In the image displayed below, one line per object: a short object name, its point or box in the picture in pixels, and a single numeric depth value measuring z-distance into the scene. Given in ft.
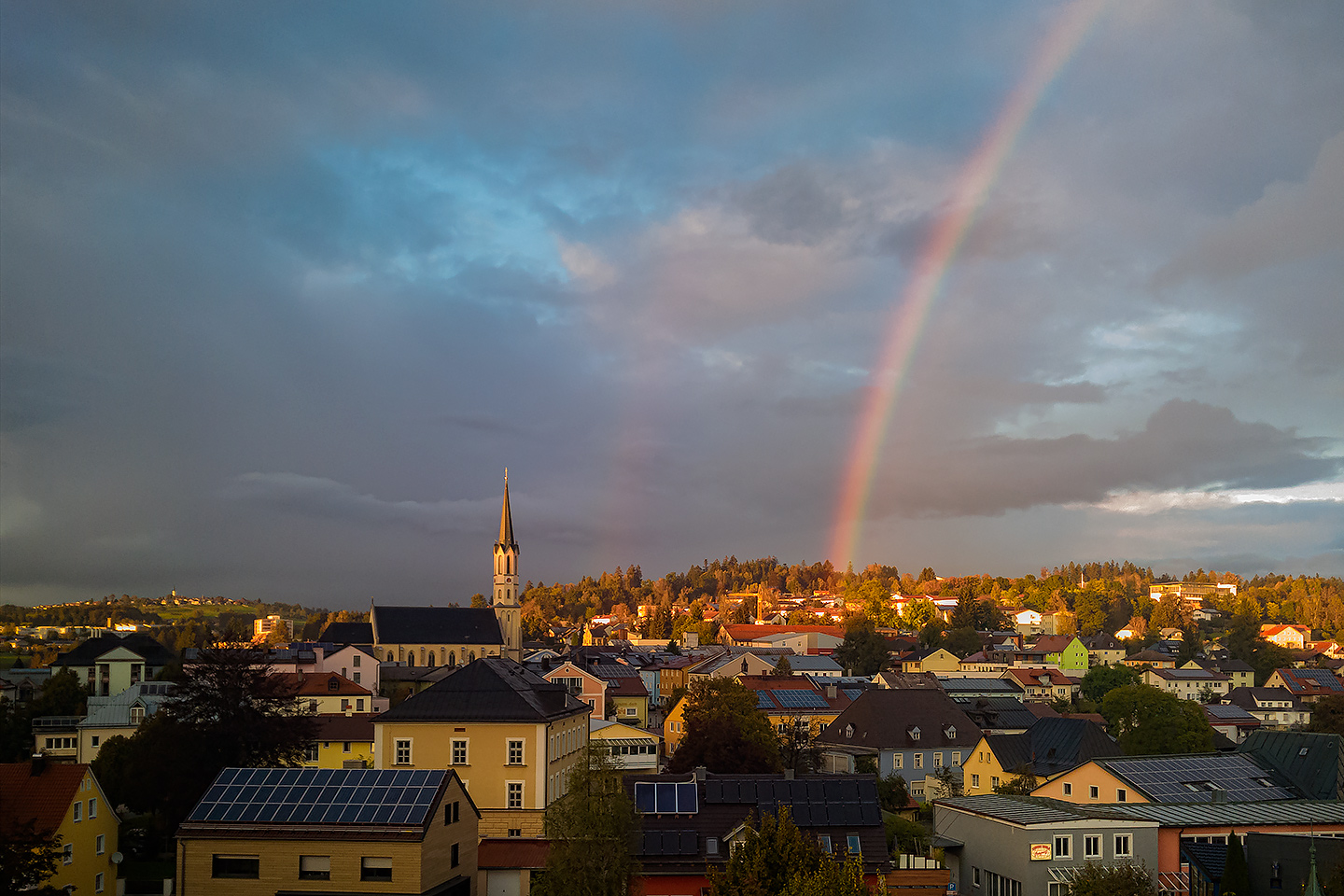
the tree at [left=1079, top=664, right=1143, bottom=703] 390.42
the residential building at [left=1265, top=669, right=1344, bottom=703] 461.78
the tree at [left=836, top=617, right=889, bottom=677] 495.00
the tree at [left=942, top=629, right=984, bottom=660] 573.74
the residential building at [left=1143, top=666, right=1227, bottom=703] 497.87
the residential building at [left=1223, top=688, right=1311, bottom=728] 431.14
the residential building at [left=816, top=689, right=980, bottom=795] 258.37
